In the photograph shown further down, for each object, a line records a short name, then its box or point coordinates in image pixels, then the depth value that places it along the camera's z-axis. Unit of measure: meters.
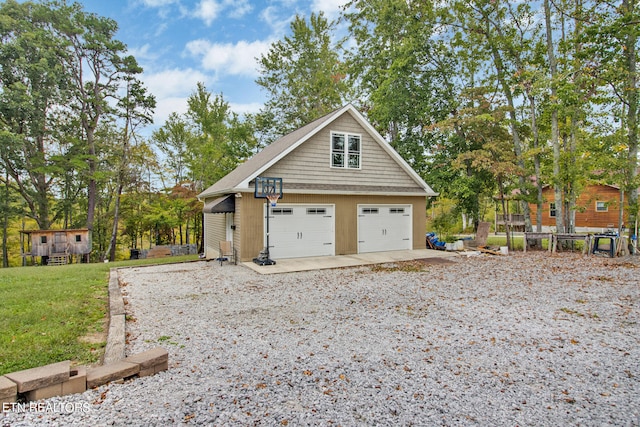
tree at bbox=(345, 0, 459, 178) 15.86
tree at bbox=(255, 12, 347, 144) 22.16
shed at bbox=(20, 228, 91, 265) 16.81
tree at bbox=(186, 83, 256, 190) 19.89
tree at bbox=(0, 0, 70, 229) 17.09
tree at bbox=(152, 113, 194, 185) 22.09
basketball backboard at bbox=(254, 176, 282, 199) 10.03
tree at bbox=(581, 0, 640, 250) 11.64
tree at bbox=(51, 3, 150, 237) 19.55
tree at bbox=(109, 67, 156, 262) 20.94
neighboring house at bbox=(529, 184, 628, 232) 23.95
